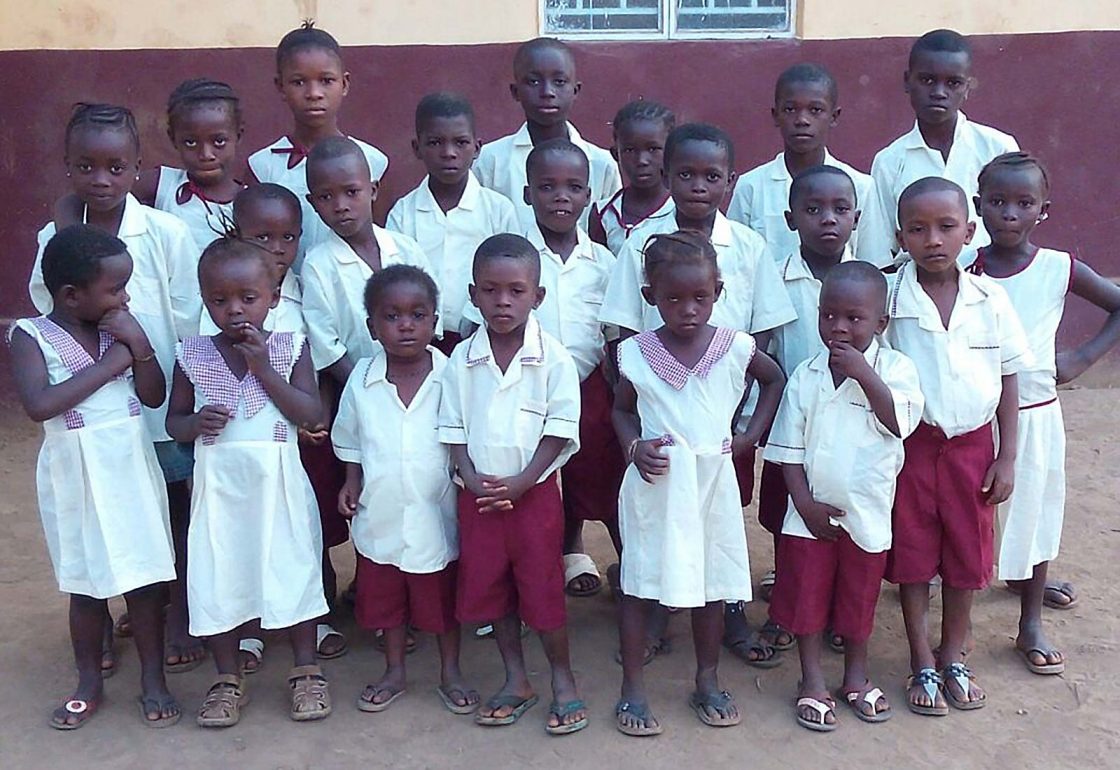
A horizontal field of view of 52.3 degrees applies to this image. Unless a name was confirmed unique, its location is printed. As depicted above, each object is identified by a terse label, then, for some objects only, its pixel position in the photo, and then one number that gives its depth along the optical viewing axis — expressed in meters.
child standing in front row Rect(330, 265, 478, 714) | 2.81
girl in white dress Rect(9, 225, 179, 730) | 2.71
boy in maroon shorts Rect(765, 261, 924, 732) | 2.72
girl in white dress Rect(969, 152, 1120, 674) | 2.94
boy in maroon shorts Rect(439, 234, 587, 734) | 2.77
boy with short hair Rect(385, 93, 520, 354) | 3.24
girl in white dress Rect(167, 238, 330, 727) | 2.77
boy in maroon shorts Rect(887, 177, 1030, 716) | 2.80
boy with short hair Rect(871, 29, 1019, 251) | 3.34
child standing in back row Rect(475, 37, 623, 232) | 3.51
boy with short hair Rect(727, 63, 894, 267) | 3.32
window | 5.22
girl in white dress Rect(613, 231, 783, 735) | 2.73
